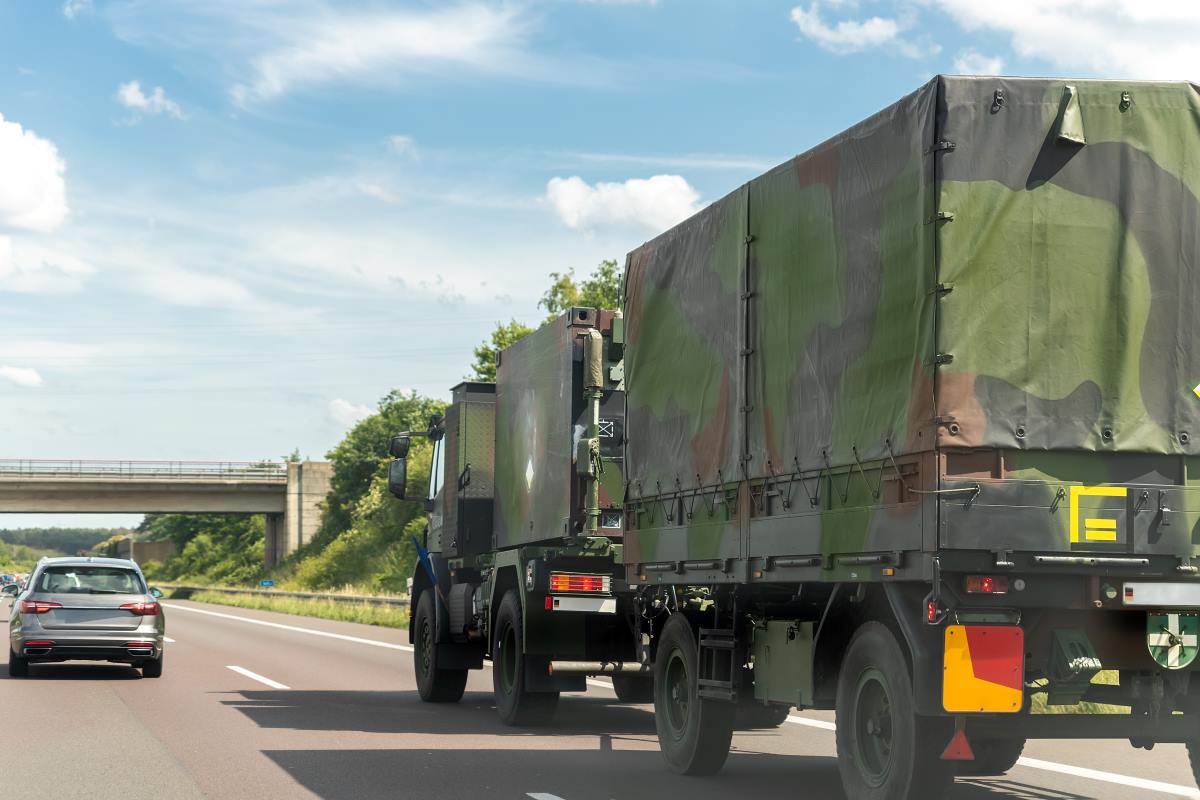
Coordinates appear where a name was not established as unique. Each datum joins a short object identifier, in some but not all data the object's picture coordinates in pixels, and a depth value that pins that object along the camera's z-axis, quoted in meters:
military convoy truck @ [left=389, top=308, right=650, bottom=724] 13.81
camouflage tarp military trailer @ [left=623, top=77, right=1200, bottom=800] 7.56
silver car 19.58
